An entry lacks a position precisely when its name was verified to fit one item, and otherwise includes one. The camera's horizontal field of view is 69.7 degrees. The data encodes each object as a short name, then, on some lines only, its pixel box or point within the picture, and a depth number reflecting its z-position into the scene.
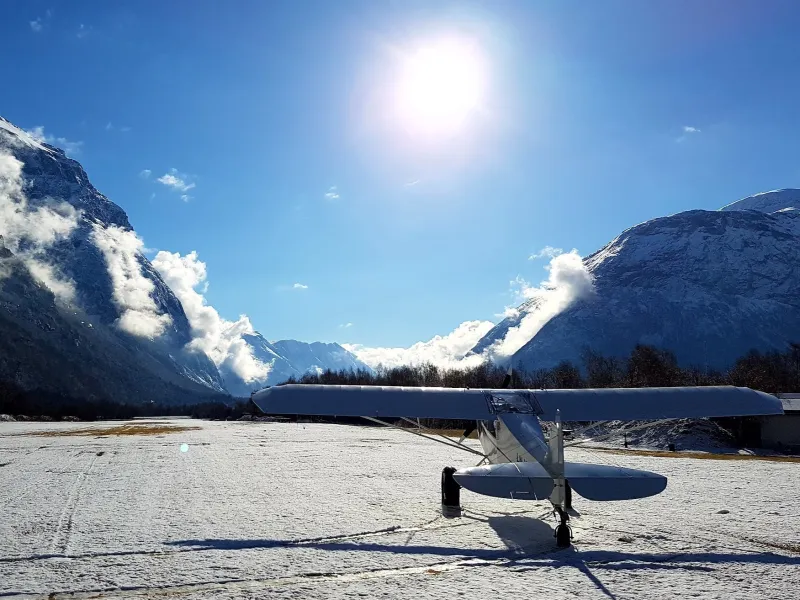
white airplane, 9.53
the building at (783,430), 36.28
